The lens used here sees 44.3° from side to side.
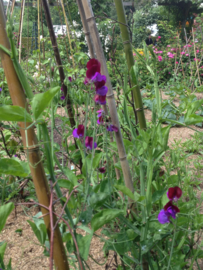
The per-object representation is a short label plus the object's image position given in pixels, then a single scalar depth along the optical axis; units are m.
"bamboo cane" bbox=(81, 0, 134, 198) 0.63
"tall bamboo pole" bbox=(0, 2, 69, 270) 0.44
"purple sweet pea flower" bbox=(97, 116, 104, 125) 0.69
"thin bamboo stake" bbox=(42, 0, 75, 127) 1.17
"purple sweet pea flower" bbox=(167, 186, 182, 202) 0.62
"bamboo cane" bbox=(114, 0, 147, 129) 0.84
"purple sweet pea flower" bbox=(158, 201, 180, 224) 0.61
